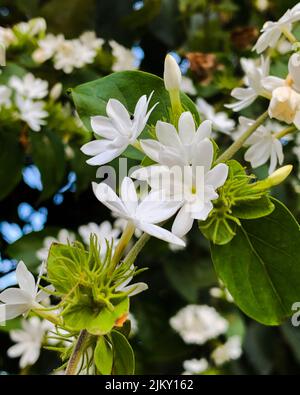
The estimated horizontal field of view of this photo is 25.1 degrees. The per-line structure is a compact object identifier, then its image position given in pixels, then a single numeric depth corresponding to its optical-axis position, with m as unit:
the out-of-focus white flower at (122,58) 1.01
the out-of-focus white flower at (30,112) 0.86
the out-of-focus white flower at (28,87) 0.88
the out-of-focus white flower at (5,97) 0.69
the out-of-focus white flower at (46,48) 0.96
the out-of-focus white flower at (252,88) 0.42
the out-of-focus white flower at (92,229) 0.85
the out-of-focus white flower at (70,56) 0.96
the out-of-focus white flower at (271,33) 0.41
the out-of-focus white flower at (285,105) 0.37
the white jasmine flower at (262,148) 0.44
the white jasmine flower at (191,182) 0.32
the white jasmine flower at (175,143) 0.32
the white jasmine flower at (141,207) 0.30
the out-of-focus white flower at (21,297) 0.32
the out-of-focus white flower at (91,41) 1.00
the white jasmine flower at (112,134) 0.35
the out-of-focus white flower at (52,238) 0.88
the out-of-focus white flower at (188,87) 1.03
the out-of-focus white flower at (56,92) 0.91
